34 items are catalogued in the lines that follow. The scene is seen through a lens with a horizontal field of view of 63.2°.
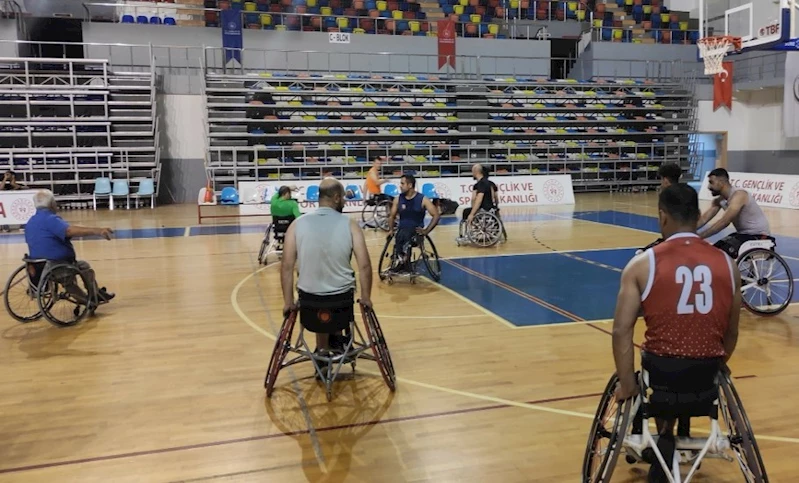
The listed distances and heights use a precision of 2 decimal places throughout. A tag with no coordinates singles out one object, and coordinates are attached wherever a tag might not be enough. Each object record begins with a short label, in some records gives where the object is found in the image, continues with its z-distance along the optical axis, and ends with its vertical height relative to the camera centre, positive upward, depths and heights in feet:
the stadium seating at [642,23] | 73.51 +17.66
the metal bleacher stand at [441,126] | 59.62 +5.02
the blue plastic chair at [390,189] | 46.78 -0.88
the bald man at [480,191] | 30.94 -0.72
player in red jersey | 7.80 -1.65
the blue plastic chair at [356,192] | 49.90 -1.14
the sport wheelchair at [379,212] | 38.19 -2.17
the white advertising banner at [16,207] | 42.78 -1.70
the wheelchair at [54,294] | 18.66 -3.42
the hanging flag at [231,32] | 58.13 +13.26
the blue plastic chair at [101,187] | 54.85 -0.58
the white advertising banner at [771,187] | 49.80 -1.16
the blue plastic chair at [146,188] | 55.62 -0.72
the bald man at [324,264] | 13.23 -1.76
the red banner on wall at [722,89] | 69.97 +9.09
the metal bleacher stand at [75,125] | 54.54 +4.82
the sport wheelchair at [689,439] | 7.68 -3.20
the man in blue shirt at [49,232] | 18.74 -1.50
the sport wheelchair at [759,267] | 18.89 -2.83
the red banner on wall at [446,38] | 63.00 +13.48
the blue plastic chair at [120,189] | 55.42 -0.77
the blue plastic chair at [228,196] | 49.95 -1.32
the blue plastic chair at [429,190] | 47.83 -1.01
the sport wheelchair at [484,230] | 32.71 -2.73
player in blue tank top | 23.89 -1.41
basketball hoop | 40.70 +7.86
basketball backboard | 37.60 +9.43
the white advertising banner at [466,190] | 49.80 -1.13
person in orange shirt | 38.19 -0.29
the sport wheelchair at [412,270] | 24.38 -3.59
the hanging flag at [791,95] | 62.28 +7.45
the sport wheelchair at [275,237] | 28.09 -2.62
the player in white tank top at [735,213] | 18.72 -1.16
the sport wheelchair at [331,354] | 13.35 -3.72
